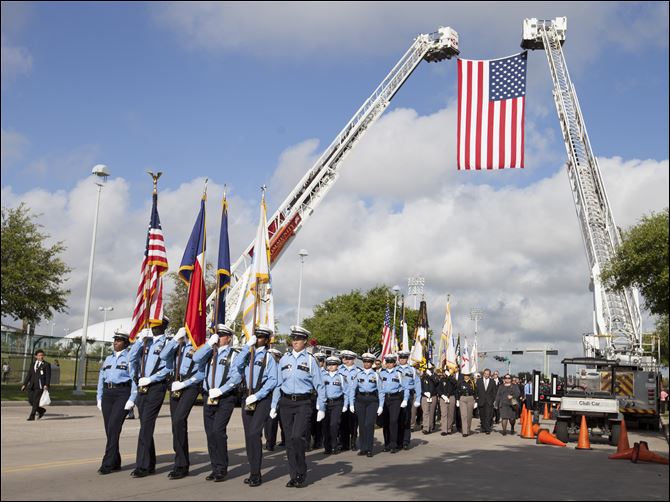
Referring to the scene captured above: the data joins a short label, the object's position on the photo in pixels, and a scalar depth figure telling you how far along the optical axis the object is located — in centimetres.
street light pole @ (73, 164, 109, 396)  2718
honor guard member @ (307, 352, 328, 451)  1559
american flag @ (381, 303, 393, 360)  3001
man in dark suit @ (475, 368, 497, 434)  2271
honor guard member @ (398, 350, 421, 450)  1565
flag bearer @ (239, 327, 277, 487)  983
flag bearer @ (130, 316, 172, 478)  1001
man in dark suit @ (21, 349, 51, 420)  1878
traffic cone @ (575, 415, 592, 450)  1658
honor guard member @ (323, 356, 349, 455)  1456
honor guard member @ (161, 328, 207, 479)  1001
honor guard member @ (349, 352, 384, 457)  1478
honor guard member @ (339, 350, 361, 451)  1534
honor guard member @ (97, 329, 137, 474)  1010
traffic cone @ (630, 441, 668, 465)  1373
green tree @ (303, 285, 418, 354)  6812
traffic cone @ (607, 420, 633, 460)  1426
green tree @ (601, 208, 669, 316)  2777
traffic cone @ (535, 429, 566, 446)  1744
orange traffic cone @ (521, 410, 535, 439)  2031
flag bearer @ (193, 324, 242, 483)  998
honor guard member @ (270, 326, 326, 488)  986
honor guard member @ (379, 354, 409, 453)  1523
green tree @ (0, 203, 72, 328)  2995
